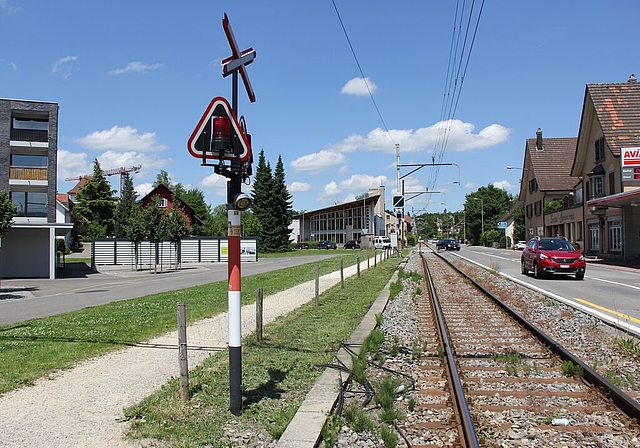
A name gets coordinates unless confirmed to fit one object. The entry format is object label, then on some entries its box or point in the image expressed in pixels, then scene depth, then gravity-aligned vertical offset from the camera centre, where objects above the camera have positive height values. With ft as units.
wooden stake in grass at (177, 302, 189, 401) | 18.78 -3.96
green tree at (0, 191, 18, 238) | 74.43 +4.34
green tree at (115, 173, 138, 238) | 287.48 +22.57
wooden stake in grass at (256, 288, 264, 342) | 29.94 -3.88
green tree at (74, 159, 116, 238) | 264.93 +18.17
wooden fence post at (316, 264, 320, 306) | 47.24 -3.50
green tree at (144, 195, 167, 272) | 121.39 +4.66
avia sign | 120.55 +17.56
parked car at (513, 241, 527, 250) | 237.04 -1.97
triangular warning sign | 17.80 +3.52
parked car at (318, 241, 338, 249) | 278.40 -1.06
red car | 70.74 -2.12
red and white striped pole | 17.65 -2.59
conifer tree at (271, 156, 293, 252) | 234.87 +11.91
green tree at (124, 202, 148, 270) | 119.34 +3.77
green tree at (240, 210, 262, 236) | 233.76 +6.62
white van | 254.68 +0.59
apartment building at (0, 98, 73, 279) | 110.32 +12.70
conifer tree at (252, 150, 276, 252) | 233.55 +12.21
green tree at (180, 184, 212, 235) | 372.58 +27.42
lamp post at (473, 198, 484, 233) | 318.00 +20.34
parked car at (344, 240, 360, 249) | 274.36 -1.13
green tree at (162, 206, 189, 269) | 128.88 +4.36
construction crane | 572.83 +74.94
